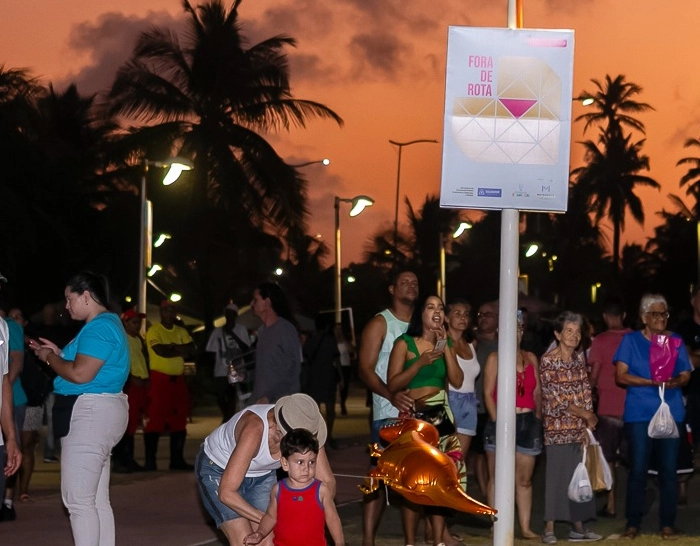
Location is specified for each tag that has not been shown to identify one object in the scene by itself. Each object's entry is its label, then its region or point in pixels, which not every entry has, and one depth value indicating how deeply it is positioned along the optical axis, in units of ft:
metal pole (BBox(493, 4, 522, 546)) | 29.53
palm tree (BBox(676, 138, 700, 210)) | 276.62
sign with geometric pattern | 28.76
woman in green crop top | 31.65
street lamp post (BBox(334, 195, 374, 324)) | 117.70
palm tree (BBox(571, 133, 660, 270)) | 257.96
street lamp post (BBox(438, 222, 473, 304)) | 168.45
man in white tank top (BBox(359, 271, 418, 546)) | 32.14
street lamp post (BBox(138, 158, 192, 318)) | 84.38
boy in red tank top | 21.42
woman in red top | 36.52
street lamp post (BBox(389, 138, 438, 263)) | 180.24
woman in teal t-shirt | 27.02
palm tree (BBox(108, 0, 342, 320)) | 134.41
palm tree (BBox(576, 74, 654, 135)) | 254.06
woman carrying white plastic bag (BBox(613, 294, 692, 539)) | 36.83
